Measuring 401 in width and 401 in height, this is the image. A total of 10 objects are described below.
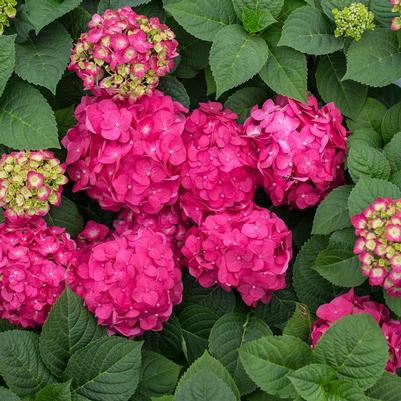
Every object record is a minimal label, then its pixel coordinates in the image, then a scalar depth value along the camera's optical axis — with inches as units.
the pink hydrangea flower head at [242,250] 59.1
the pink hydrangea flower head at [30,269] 58.6
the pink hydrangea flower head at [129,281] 58.1
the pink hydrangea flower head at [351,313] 59.6
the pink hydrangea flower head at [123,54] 59.5
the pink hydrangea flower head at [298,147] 60.2
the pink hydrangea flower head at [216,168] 59.9
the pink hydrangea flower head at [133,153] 59.5
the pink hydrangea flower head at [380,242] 56.0
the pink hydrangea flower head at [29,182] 58.4
